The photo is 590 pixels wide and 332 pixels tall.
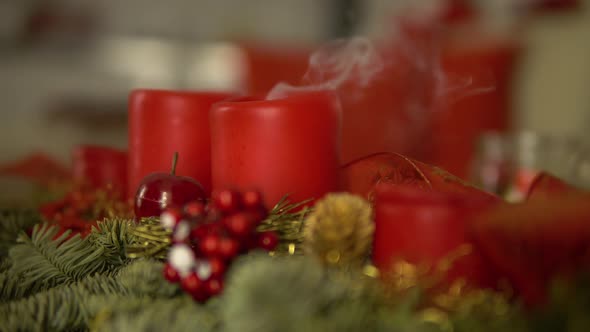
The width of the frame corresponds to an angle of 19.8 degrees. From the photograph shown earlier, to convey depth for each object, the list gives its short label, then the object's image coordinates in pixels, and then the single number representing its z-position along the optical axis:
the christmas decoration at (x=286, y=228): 0.75
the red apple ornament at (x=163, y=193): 0.78
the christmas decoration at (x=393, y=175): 0.78
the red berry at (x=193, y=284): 0.72
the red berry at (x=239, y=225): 0.72
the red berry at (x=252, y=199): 0.74
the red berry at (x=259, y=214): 0.74
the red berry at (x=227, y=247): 0.72
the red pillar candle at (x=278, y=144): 0.78
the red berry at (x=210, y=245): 0.72
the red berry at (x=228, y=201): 0.73
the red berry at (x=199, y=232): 0.73
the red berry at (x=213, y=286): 0.71
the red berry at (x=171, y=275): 0.72
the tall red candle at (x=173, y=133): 0.83
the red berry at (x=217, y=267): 0.72
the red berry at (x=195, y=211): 0.74
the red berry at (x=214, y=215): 0.73
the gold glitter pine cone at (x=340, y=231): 0.73
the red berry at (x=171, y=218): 0.74
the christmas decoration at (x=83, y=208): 0.84
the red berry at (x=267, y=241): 0.74
